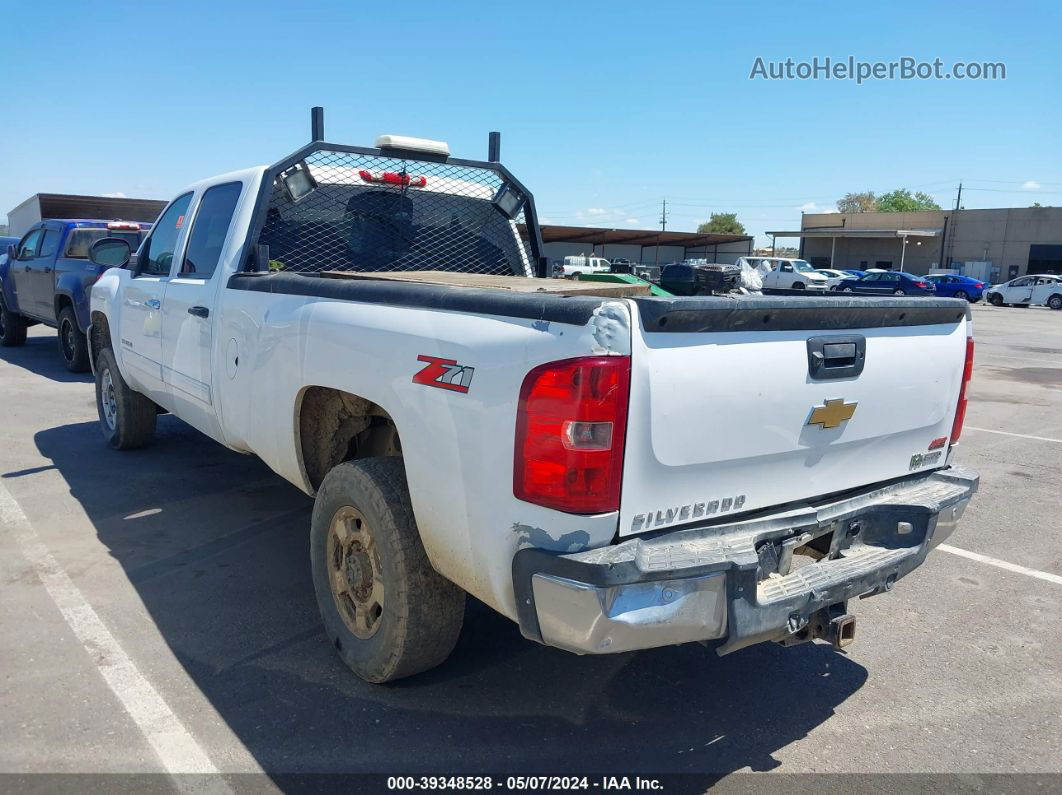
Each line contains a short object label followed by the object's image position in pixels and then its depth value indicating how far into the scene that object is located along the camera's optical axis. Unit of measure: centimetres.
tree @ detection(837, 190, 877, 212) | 12012
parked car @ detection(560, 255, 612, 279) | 3456
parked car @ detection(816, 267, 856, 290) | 4053
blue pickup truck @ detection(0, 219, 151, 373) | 1032
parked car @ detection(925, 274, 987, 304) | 3859
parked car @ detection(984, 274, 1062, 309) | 3662
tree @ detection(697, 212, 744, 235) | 10505
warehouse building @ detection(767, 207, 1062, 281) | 5344
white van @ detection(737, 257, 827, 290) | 3994
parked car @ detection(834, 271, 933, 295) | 3441
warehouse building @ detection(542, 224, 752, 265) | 4531
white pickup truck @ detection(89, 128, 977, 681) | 243
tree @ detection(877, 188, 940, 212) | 11526
